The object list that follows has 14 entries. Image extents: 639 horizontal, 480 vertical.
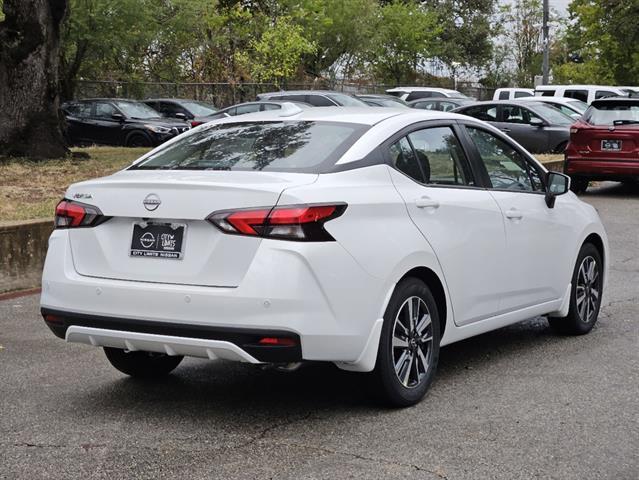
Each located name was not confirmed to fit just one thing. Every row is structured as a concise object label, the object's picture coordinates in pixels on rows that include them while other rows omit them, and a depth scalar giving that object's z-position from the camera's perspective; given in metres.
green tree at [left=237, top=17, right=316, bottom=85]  39.78
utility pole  42.91
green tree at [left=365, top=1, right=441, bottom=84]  54.34
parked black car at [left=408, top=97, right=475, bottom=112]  29.17
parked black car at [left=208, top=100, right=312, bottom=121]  24.17
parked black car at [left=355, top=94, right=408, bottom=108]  27.41
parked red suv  17.42
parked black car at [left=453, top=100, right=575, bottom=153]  22.84
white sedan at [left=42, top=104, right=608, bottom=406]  5.01
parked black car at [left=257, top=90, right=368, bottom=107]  25.67
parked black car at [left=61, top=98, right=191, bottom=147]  27.23
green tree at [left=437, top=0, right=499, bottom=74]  65.56
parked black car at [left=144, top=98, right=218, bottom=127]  29.98
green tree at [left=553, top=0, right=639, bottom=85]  42.72
